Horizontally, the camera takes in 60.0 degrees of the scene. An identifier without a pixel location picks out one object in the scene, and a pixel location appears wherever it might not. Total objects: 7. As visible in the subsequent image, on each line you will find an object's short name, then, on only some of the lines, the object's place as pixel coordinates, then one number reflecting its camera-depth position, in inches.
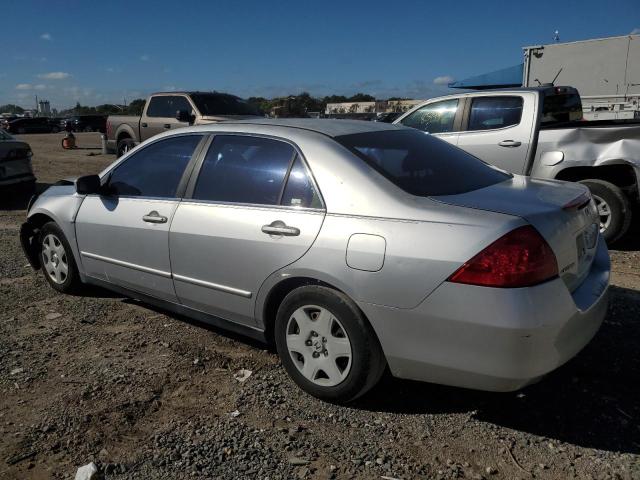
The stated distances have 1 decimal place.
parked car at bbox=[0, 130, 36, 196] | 374.6
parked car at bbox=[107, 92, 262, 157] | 455.5
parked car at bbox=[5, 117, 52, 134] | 1617.9
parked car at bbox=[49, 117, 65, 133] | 1776.6
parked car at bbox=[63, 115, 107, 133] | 1643.7
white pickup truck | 233.0
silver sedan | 98.9
